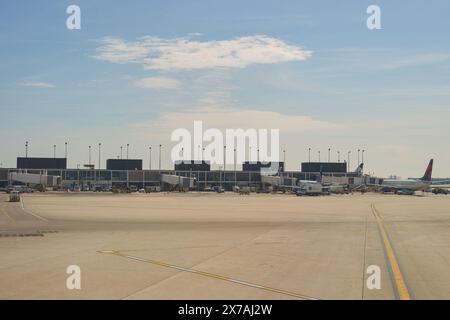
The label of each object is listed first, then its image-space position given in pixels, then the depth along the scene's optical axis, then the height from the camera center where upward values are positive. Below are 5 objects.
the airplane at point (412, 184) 171.25 -3.55
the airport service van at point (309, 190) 156.50 -5.00
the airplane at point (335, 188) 179.14 -5.06
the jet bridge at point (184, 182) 197.38 -3.82
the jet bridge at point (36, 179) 180.15 -2.85
